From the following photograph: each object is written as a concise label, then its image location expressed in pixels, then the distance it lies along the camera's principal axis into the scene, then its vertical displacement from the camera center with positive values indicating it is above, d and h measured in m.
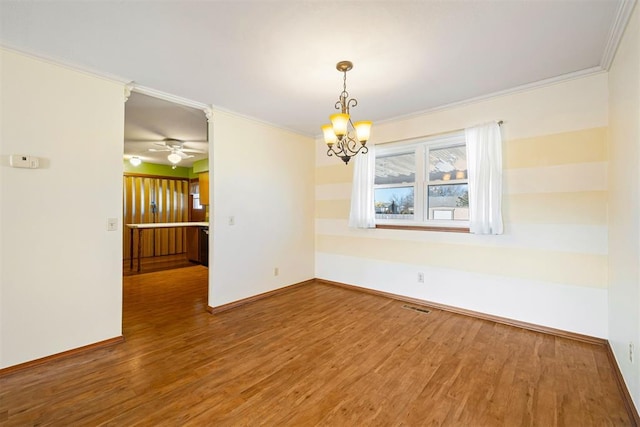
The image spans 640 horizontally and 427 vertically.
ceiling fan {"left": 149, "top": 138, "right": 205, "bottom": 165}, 5.41 +1.40
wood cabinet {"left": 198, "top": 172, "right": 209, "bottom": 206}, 6.44 +0.63
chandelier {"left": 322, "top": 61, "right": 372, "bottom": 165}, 2.27 +0.77
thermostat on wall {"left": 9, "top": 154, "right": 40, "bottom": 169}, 2.11 +0.41
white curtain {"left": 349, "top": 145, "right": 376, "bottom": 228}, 4.04 +0.39
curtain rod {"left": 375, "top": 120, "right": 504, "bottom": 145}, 3.06 +1.05
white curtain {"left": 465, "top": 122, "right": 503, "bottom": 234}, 2.99 +0.40
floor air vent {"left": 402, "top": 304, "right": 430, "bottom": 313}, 3.43 -1.24
